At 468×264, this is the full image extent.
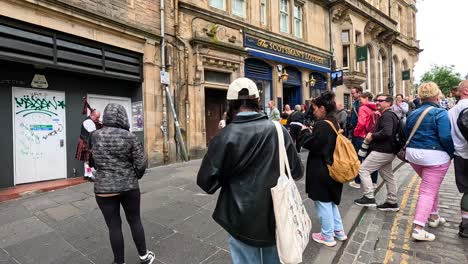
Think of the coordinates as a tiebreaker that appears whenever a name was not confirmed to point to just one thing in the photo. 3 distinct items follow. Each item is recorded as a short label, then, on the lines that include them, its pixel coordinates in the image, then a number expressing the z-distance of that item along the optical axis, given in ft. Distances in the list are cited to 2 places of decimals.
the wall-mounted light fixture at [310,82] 45.80
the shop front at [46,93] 18.29
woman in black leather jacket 5.59
